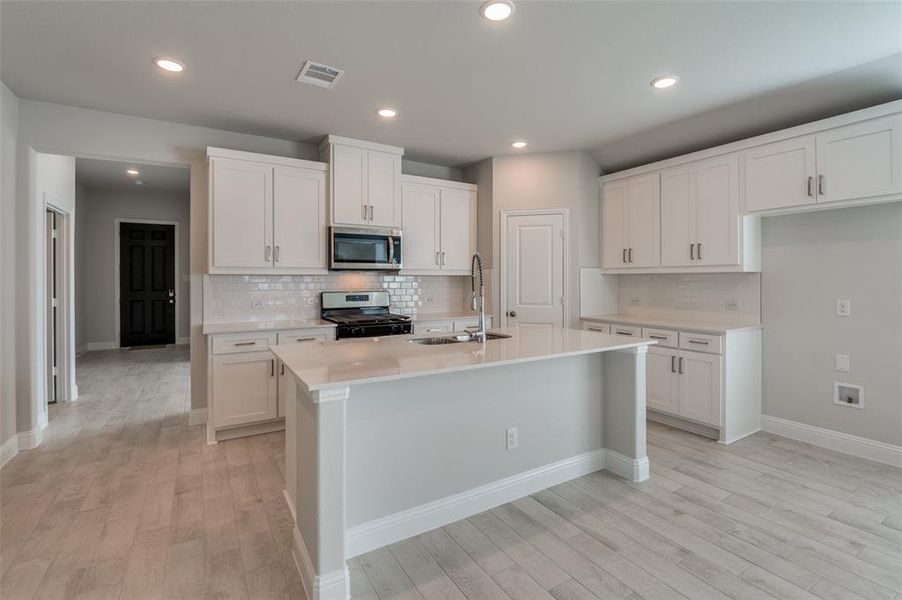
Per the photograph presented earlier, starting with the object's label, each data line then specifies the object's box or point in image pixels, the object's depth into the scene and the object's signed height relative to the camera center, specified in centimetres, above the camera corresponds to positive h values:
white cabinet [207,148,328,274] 371 +74
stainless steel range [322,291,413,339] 394 -17
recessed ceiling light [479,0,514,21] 216 +143
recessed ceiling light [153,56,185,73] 269 +145
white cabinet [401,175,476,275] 470 +79
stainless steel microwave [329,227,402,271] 415 +48
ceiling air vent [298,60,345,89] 279 +146
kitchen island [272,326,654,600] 176 -70
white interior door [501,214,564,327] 464 +29
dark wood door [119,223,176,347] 780 +28
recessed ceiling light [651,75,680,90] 294 +144
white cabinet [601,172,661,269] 424 +74
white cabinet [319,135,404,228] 412 +112
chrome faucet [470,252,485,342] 274 -17
